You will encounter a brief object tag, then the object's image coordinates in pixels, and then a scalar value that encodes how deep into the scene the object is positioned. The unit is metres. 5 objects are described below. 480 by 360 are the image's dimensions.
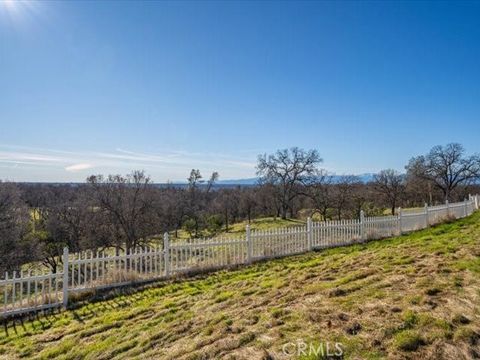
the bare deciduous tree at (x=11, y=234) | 21.34
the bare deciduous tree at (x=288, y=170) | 38.41
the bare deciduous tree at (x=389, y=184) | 41.69
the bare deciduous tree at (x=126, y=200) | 26.22
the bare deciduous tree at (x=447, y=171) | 42.47
